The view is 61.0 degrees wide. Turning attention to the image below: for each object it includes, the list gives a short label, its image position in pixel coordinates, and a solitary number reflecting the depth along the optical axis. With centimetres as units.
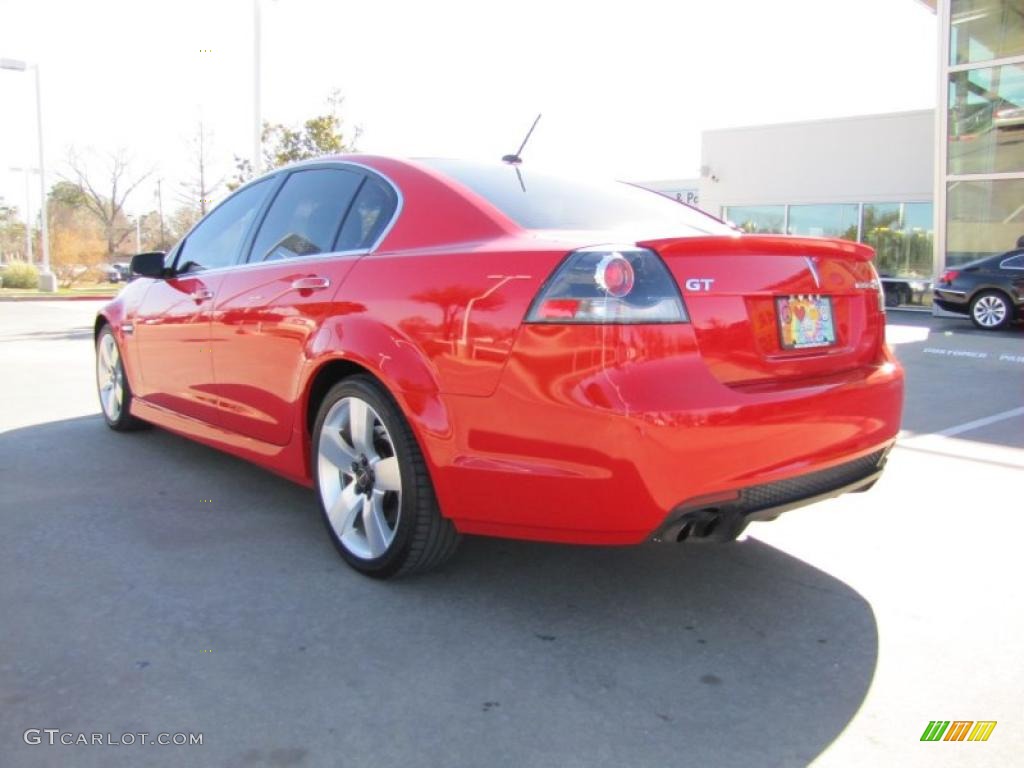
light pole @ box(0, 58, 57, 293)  3022
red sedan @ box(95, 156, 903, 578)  256
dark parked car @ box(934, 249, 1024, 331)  1463
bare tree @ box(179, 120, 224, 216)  3809
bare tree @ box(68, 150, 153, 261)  5067
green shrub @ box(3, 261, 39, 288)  3262
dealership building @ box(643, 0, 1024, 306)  1959
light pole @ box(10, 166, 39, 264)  4090
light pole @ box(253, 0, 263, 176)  1755
